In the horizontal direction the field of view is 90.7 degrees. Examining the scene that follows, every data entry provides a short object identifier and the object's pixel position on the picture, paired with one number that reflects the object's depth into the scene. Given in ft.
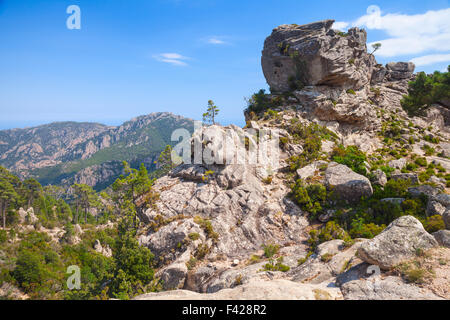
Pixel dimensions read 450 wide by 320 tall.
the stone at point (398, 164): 115.59
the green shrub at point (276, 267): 58.85
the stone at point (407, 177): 91.15
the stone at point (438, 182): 90.79
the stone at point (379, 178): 92.73
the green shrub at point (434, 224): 54.65
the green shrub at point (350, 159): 100.63
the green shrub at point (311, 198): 86.17
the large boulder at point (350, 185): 86.58
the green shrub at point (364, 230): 65.77
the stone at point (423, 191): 79.25
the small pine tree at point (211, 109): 141.59
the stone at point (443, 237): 41.42
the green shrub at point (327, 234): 69.31
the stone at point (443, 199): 70.22
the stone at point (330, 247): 56.75
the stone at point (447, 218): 54.85
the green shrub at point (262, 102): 156.56
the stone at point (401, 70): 207.72
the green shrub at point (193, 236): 75.66
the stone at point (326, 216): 82.53
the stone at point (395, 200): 78.61
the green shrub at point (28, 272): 118.91
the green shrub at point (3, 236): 168.86
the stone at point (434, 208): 68.49
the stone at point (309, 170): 100.26
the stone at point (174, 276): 64.95
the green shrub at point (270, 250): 69.10
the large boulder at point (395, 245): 37.57
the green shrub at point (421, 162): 119.88
